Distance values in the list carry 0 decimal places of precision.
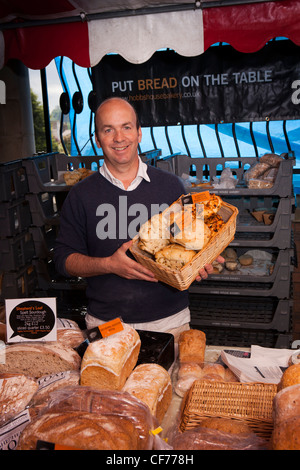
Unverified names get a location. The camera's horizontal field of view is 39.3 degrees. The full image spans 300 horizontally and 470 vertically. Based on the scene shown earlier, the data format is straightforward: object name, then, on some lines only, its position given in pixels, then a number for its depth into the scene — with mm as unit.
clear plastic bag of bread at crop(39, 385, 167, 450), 891
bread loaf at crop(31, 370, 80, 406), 1146
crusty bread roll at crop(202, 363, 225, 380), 1346
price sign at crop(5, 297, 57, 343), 1320
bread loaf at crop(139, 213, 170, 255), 1426
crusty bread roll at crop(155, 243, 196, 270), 1350
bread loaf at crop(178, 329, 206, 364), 1434
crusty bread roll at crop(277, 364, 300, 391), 1040
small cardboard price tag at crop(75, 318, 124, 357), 1289
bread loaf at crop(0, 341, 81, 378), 1302
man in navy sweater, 1775
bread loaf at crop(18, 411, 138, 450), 805
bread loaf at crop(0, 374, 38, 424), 1101
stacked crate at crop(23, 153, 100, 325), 3184
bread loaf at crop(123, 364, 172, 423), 1096
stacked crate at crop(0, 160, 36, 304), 3107
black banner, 3736
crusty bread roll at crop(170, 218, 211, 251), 1347
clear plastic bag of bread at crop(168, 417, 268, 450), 913
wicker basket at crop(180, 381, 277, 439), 1058
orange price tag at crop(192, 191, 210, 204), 1499
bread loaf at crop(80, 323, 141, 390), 1166
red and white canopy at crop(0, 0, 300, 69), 2950
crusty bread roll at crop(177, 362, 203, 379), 1334
